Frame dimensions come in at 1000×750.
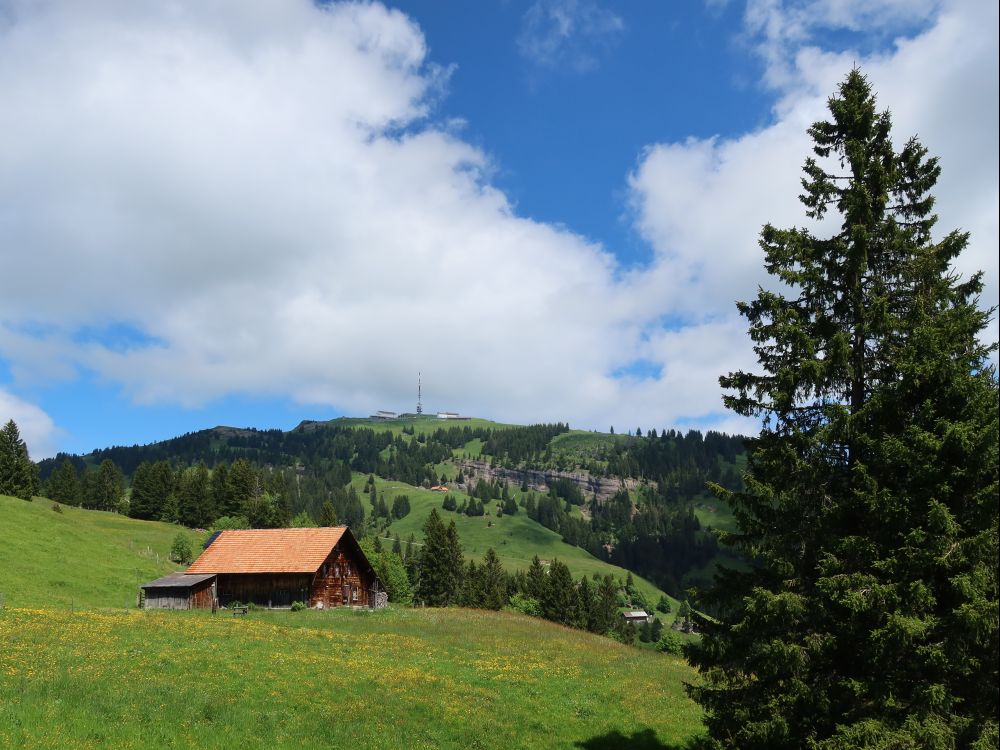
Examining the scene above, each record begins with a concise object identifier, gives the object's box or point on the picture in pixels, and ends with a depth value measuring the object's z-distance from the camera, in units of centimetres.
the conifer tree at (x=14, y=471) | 8869
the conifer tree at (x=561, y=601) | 9231
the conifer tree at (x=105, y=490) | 12644
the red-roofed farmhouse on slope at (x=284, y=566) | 5447
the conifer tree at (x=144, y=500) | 11669
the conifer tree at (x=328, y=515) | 10275
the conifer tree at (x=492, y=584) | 9388
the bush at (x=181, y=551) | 7650
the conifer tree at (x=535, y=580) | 10175
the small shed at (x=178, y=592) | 5106
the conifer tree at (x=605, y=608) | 10306
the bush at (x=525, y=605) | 8462
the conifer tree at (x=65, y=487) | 12381
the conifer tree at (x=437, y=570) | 8738
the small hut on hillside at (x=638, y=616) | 18614
